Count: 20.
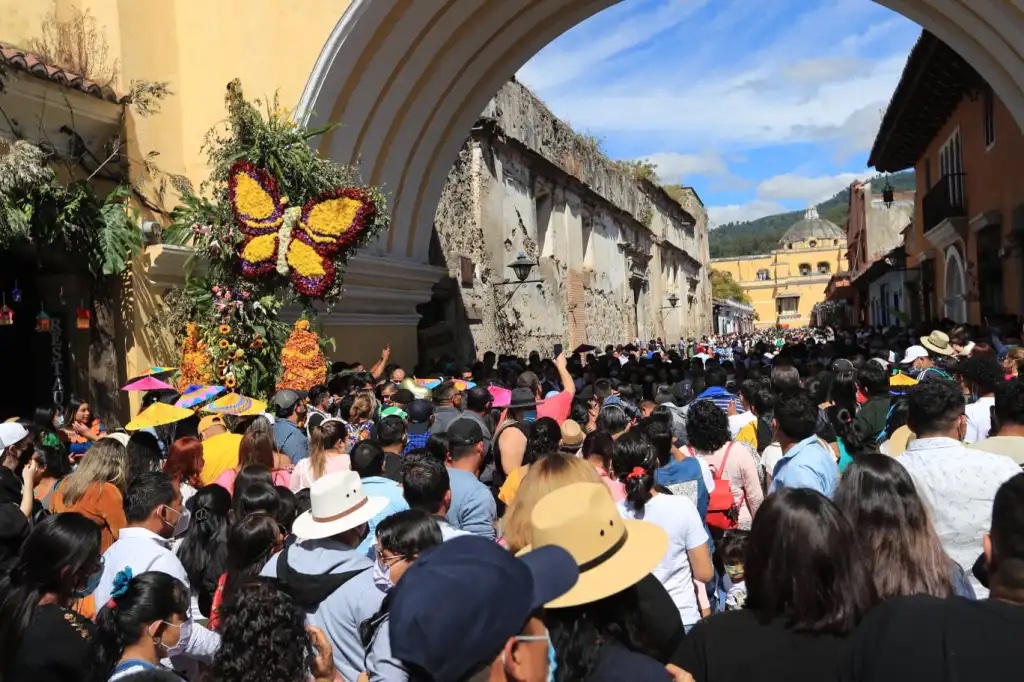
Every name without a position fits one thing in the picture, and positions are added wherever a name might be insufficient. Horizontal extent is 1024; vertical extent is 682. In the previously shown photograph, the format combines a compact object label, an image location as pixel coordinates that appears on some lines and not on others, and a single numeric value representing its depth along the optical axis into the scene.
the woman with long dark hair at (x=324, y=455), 5.40
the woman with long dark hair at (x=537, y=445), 5.21
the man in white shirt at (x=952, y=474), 3.53
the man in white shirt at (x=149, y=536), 3.64
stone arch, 10.86
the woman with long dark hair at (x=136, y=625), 2.96
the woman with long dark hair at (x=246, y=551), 3.64
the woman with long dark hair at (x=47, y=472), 5.43
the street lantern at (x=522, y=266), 14.29
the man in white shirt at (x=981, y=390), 5.76
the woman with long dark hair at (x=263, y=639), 2.59
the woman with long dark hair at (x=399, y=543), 3.21
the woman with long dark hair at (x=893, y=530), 2.73
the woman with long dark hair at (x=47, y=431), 6.36
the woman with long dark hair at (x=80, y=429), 7.71
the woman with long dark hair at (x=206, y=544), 4.00
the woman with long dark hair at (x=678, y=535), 3.91
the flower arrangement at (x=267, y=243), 8.70
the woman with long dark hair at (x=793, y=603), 2.28
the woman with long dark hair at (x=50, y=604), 2.90
